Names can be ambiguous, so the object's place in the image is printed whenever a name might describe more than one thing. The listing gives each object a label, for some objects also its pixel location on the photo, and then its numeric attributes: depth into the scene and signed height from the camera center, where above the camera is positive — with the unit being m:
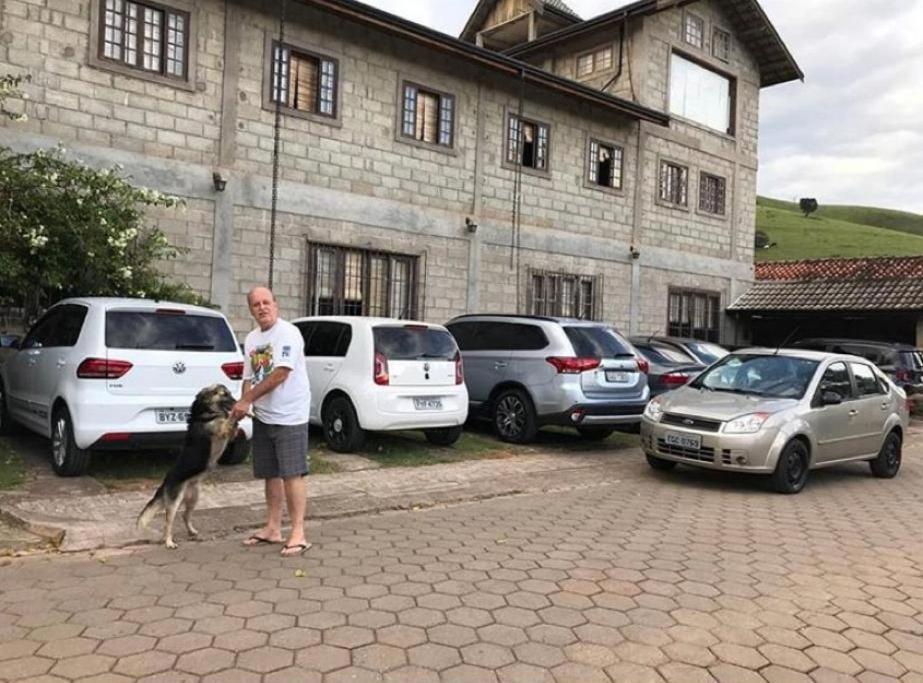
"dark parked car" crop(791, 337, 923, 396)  16.95 -0.01
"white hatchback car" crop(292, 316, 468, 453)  9.37 -0.47
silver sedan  8.41 -0.72
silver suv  10.65 -0.43
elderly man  5.39 -0.46
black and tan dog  5.57 -0.82
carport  21.36 +1.47
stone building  12.05 +3.69
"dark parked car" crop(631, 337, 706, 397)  13.42 -0.26
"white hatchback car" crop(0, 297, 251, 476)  7.22 -0.39
